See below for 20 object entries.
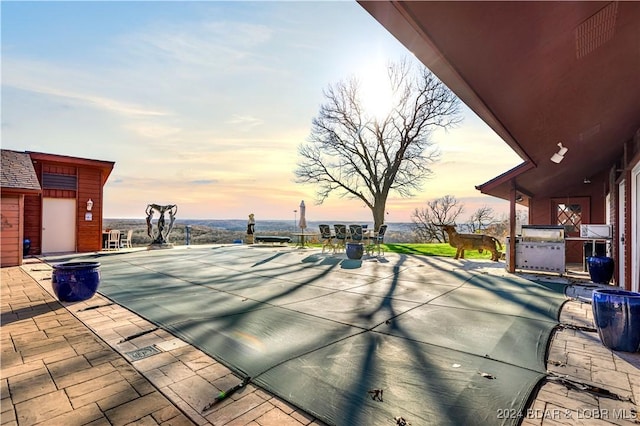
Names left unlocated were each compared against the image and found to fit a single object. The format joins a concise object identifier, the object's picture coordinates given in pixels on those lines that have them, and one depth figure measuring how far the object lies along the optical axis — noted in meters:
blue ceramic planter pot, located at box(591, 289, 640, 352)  2.85
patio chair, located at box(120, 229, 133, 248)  13.68
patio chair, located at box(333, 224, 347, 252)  11.23
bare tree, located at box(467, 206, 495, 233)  24.42
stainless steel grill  7.13
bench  14.23
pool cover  2.06
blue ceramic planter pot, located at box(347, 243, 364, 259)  9.53
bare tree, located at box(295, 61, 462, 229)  18.11
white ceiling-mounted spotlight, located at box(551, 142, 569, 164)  5.63
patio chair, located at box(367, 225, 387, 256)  10.91
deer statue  8.92
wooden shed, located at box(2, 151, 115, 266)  10.81
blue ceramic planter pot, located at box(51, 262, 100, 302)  4.46
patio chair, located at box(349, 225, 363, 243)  10.77
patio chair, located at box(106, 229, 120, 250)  13.07
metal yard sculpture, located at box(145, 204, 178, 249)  12.79
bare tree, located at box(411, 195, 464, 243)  26.92
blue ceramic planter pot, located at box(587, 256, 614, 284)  6.34
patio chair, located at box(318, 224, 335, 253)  11.46
